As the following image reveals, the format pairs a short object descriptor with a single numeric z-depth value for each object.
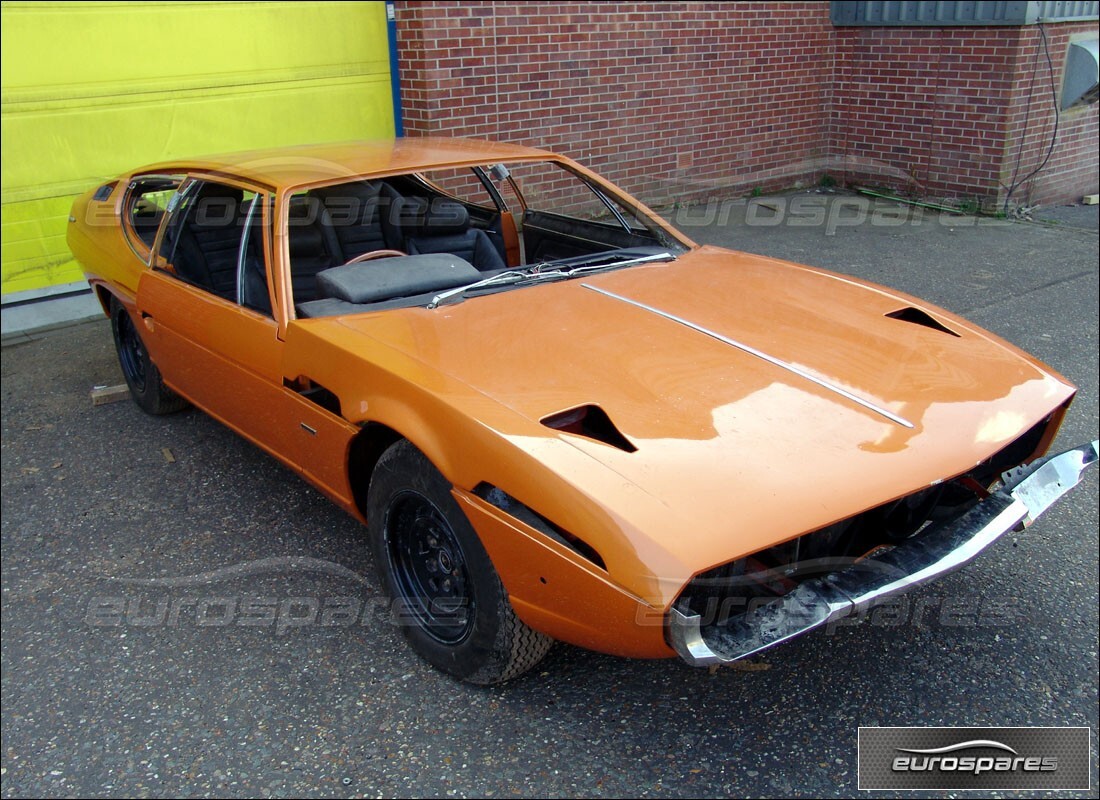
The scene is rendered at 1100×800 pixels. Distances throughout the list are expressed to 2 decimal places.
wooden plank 5.08
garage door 6.13
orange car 2.31
